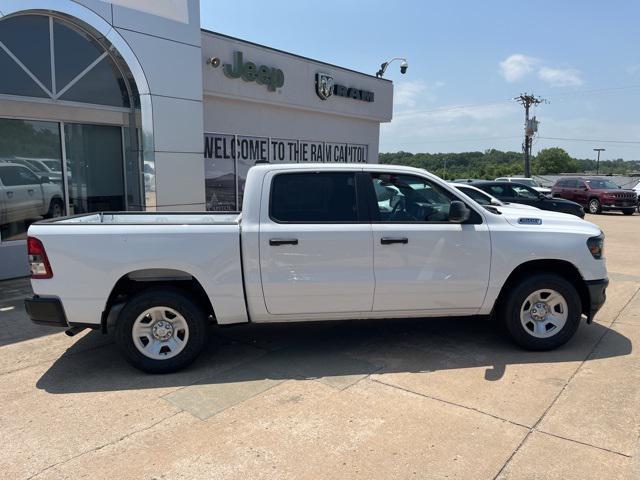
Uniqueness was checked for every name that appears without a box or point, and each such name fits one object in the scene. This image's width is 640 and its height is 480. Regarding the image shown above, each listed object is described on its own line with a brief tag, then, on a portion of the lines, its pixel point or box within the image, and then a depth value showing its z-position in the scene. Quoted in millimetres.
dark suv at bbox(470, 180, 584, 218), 16891
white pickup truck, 4434
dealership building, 8148
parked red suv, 24047
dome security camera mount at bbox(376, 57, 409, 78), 21453
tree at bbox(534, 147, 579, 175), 123312
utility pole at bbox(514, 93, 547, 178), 52125
